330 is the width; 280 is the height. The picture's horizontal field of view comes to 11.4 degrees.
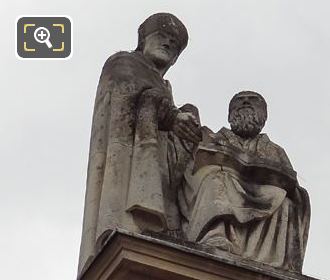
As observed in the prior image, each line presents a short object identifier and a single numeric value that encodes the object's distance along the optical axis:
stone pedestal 14.60
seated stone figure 15.96
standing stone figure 15.92
